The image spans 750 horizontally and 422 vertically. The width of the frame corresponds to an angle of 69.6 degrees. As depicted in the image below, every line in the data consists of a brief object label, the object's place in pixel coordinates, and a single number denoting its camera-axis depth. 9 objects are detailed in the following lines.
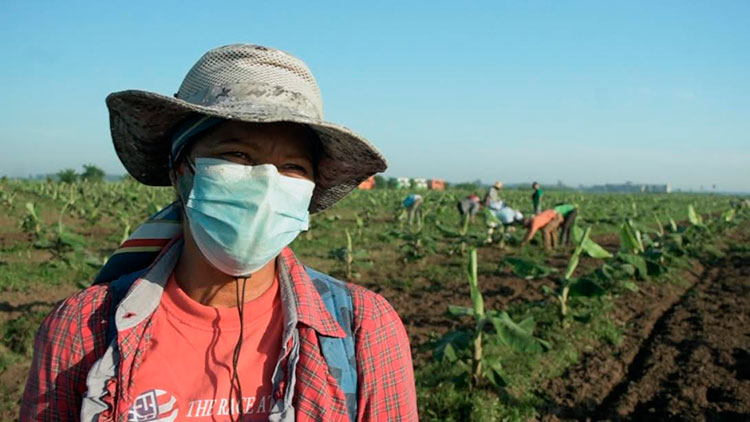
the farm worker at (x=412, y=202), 15.30
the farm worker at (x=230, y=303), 1.25
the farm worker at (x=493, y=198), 12.88
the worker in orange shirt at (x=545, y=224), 11.92
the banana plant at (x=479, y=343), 3.94
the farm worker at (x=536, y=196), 14.78
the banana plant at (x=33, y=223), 10.47
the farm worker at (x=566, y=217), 12.27
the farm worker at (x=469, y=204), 13.80
